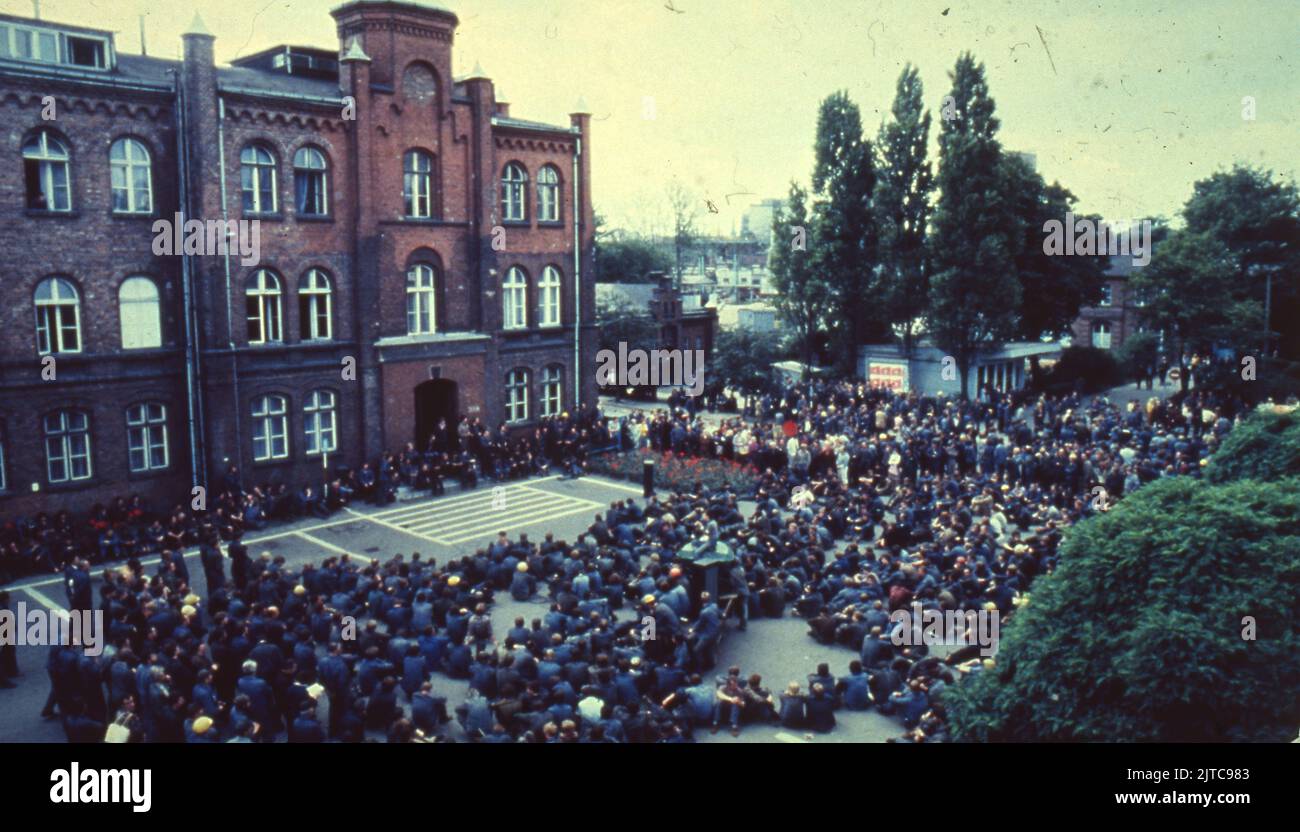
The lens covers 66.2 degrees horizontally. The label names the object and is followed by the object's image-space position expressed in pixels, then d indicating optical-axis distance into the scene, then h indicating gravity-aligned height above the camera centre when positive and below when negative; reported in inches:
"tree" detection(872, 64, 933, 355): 1835.6 +201.0
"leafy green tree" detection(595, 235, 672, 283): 3120.1 +156.0
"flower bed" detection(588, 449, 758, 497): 1259.8 -212.0
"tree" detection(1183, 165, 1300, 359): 1872.5 +130.5
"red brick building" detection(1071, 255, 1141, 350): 2458.2 -33.5
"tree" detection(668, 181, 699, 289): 2778.1 +237.4
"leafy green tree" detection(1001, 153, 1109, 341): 2015.3 +67.1
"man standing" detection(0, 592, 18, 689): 693.3 -240.0
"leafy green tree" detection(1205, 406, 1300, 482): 626.2 -96.0
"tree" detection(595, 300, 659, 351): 2235.5 -44.2
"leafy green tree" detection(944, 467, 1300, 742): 384.8 -132.5
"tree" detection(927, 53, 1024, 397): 1736.0 +138.8
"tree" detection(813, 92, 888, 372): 1887.3 +187.2
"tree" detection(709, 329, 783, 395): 1920.5 -101.5
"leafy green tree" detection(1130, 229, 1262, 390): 1734.7 +10.8
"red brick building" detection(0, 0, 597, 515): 1029.8 +66.0
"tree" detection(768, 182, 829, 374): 1936.5 +63.4
